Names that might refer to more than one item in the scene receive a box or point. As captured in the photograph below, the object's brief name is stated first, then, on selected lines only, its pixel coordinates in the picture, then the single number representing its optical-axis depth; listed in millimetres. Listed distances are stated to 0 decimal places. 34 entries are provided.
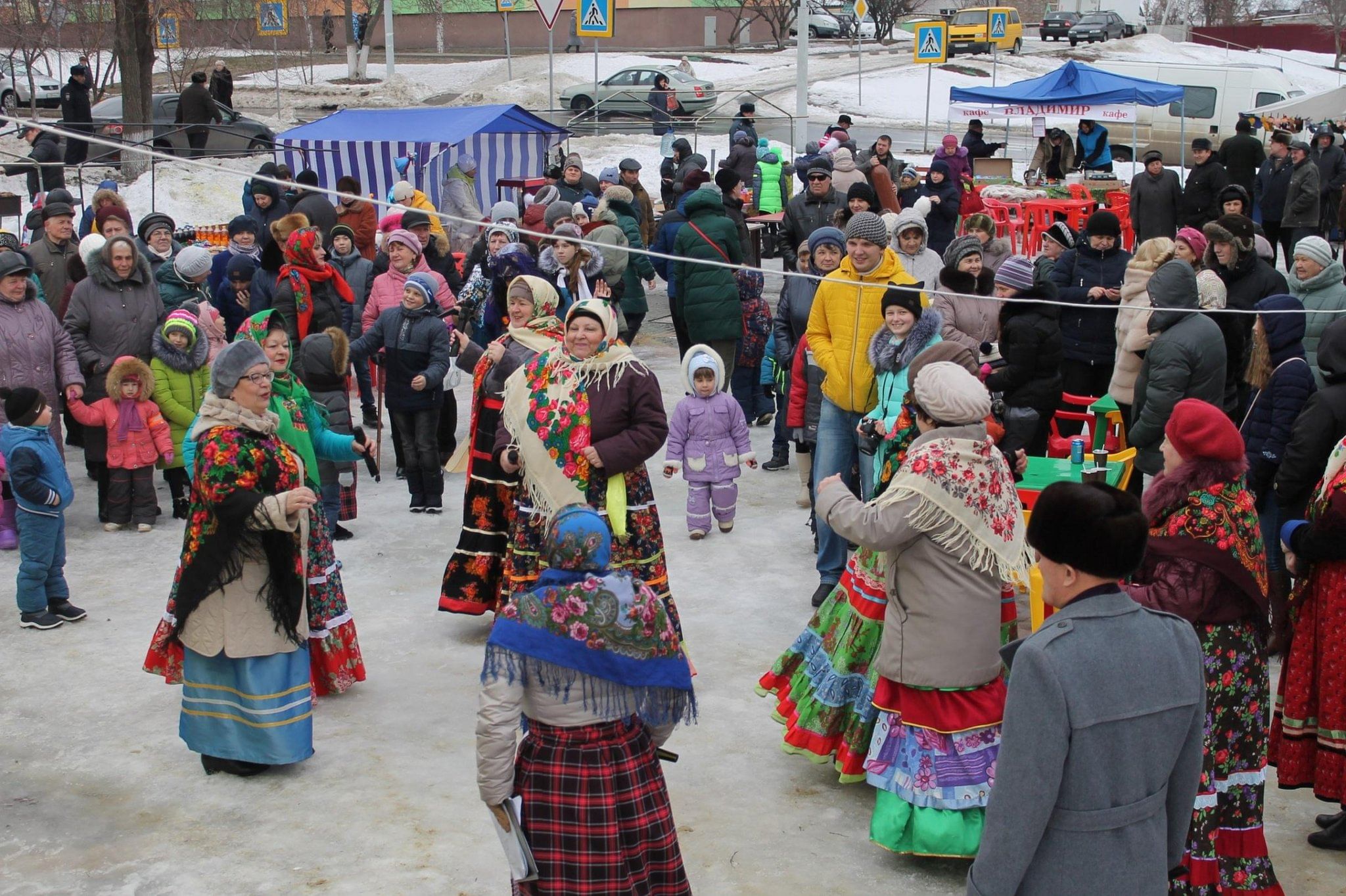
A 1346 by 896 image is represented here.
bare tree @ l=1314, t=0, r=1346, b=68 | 52531
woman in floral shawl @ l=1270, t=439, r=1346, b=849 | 4301
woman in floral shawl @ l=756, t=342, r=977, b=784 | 4730
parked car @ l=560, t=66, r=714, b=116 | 33312
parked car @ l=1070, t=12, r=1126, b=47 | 50000
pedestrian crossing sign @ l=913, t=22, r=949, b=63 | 24812
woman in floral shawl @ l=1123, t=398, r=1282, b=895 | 3873
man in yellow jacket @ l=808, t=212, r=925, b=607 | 6418
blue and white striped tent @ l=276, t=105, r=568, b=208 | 15531
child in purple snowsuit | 8023
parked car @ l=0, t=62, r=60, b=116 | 30156
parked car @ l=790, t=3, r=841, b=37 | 52344
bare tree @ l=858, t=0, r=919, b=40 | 51375
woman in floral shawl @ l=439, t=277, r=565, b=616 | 6461
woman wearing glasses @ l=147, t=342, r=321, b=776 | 4754
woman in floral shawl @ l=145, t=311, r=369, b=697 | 5594
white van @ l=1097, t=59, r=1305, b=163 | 28781
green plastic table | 6195
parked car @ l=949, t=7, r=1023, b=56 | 45938
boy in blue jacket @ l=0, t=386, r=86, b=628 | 6594
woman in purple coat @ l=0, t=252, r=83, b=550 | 7910
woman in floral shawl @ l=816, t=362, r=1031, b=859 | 4180
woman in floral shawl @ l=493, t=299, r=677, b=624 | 5367
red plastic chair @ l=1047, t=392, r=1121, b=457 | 6891
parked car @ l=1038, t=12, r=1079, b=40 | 50562
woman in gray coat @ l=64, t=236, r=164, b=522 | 8406
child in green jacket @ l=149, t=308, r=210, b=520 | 8281
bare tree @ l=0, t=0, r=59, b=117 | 26734
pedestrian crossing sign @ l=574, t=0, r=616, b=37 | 16266
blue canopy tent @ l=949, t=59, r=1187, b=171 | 19484
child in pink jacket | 8188
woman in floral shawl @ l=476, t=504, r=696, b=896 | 3314
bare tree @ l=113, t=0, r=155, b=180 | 21844
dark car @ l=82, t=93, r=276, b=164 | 20859
